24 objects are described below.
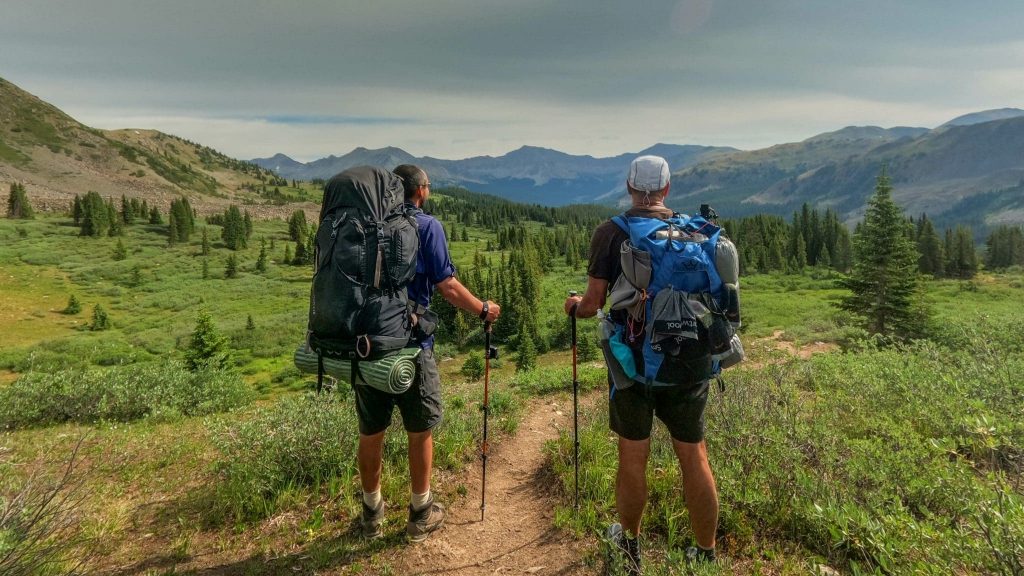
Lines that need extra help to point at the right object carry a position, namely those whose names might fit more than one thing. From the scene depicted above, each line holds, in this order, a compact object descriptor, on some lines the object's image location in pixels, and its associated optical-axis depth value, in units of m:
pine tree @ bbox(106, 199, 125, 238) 103.88
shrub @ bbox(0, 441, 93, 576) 3.22
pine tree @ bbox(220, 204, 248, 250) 108.25
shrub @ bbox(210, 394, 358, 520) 4.84
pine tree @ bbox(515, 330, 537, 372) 40.76
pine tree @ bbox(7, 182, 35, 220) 105.12
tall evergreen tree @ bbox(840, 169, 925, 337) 25.20
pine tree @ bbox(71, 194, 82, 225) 105.12
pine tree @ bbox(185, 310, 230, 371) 32.91
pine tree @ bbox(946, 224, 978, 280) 84.50
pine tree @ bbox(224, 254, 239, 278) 83.56
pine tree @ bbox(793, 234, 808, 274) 95.65
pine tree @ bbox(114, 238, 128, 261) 86.31
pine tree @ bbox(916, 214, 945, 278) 83.62
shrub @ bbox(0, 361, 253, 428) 8.55
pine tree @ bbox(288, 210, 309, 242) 118.44
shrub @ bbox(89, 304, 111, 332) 51.97
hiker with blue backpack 3.46
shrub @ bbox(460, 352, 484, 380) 38.62
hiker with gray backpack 3.81
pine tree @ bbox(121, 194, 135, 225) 116.75
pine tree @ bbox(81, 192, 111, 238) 98.44
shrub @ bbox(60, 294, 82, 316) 56.57
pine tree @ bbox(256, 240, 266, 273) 91.25
